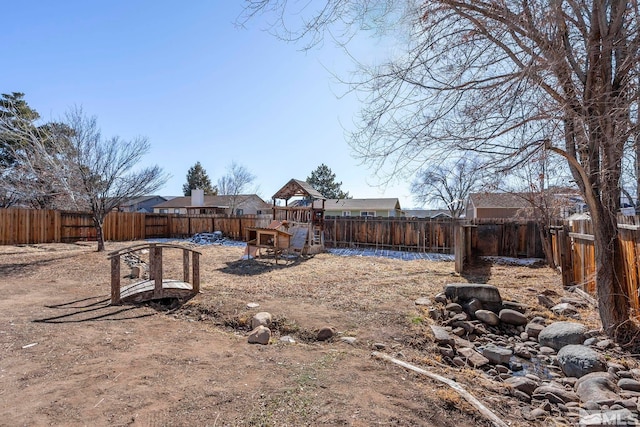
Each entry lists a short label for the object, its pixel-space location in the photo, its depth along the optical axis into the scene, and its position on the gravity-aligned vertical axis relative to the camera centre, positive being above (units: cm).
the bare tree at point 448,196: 2754 +165
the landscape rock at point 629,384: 332 -167
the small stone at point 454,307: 575 -156
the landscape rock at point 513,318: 544 -164
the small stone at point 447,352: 404 -162
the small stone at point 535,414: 277 -165
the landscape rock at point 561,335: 447 -161
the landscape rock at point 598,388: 309 -166
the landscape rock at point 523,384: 329 -166
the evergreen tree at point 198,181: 4091 +437
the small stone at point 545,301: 613 -158
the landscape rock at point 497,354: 407 -169
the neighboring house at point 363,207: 3005 +80
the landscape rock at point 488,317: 545 -164
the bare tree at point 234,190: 3288 +269
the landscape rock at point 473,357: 396 -170
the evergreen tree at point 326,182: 3888 +393
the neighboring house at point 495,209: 2284 +49
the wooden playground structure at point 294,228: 1174 -41
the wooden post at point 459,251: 938 -97
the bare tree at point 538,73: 332 +149
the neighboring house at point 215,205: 2999 +120
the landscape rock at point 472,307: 577 -156
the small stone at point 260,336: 412 -146
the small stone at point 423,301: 588 -149
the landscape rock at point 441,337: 431 -155
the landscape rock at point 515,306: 584 -157
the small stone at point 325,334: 434 -151
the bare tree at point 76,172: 1213 +174
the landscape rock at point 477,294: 587 -140
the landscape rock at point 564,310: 568 -160
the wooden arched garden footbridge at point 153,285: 570 -123
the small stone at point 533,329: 502 -170
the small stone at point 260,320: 473 -145
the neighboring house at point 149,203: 4041 +174
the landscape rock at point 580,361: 370 -163
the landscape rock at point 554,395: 315 -168
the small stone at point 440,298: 608 -149
